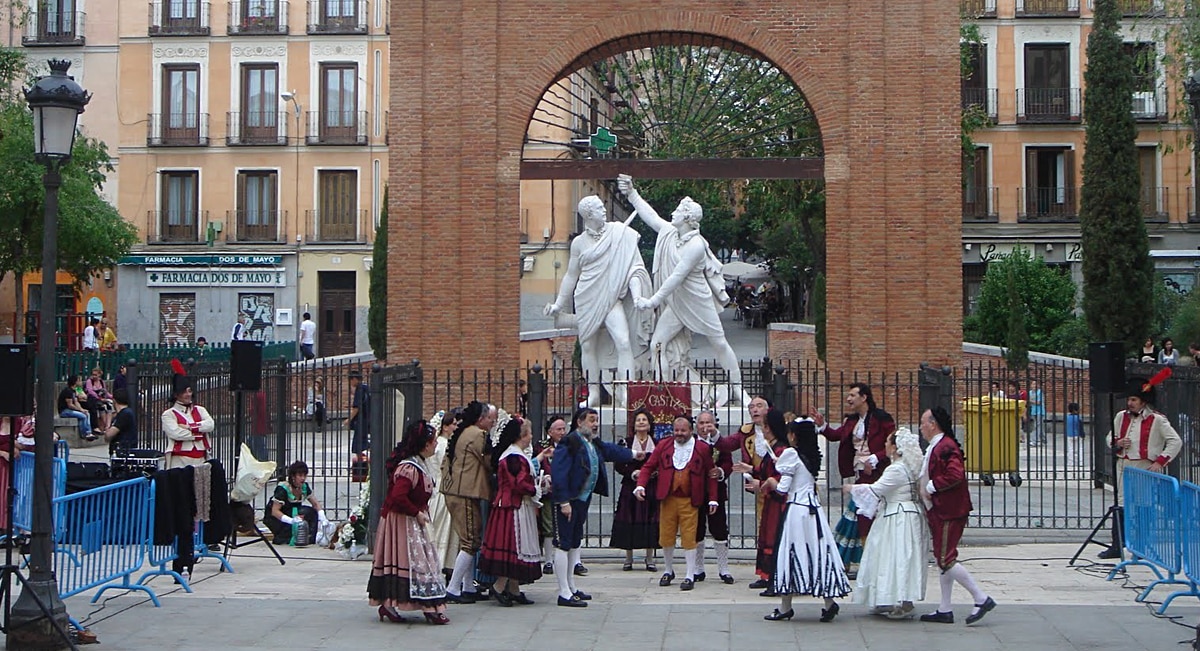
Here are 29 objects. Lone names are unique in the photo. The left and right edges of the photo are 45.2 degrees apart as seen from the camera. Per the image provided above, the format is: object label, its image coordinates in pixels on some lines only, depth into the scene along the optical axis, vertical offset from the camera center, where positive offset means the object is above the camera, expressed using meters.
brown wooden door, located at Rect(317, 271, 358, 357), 39.81 +1.29
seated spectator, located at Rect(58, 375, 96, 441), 23.44 -0.83
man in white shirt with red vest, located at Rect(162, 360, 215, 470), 12.86 -0.64
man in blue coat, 10.95 -0.99
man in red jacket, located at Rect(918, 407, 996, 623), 10.02 -0.97
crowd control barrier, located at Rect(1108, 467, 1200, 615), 10.19 -1.25
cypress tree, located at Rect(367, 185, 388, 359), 31.59 +1.40
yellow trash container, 16.50 -0.89
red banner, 15.95 -0.44
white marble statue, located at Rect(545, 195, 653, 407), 18.08 +0.89
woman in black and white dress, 10.02 -1.32
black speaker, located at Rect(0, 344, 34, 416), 9.38 -0.13
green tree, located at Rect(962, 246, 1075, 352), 32.59 +1.37
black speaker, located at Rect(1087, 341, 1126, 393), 13.82 -0.03
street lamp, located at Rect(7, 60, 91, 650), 9.20 -0.22
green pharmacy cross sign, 20.22 +3.09
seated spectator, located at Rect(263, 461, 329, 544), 14.43 -1.51
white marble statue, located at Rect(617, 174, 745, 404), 17.78 +0.82
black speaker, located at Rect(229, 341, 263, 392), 14.57 -0.09
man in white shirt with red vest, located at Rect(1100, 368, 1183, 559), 12.83 -0.70
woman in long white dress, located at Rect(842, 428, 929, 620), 10.02 -1.22
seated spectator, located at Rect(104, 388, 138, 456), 15.46 -0.79
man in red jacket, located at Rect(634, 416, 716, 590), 11.49 -0.98
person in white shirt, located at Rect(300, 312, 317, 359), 34.88 +0.54
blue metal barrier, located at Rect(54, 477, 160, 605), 10.31 -1.31
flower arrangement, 13.63 -1.66
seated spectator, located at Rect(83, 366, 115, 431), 23.99 -0.74
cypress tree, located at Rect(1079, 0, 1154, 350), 28.97 +3.21
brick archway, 18.94 +2.77
